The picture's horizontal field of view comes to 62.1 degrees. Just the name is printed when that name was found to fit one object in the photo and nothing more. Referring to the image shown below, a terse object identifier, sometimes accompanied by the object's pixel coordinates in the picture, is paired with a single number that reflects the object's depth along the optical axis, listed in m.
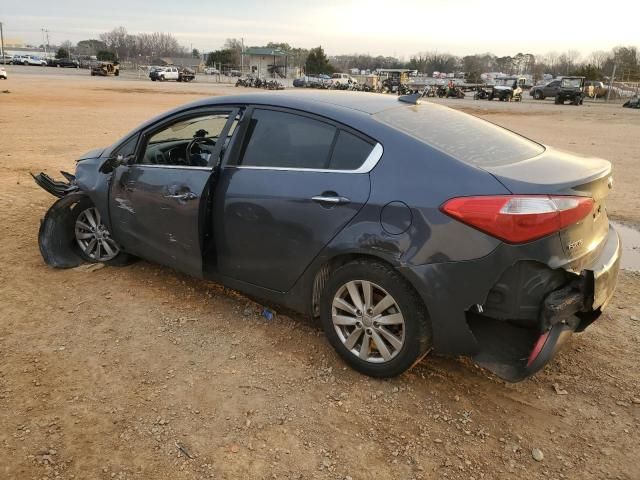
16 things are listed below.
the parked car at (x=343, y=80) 57.83
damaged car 2.76
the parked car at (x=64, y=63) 87.75
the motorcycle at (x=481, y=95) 48.50
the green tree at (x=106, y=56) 97.60
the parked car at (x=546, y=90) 47.44
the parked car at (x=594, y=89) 52.97
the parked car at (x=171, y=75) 61.69
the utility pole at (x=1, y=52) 85.66
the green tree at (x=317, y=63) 90.81
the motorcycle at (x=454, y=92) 50.56
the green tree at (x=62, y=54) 102.06
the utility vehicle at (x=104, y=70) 64.88
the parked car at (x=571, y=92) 42.84
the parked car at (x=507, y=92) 46.28
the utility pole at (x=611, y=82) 51.84
